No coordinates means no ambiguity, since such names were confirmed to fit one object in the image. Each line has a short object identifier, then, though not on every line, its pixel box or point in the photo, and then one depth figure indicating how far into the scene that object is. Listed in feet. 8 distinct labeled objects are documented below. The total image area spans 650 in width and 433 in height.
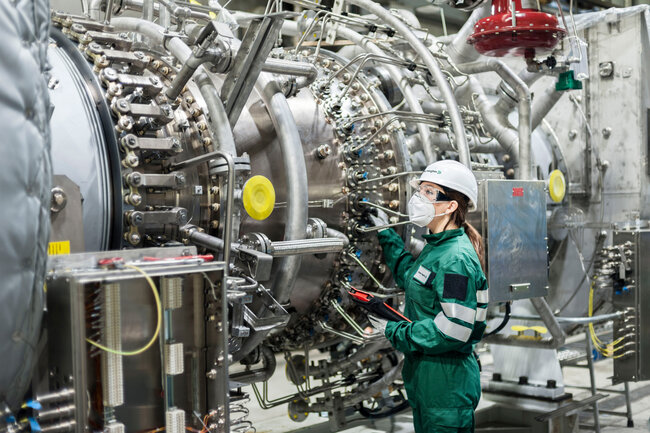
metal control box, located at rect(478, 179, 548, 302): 11.21
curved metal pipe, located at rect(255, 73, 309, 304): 8.57
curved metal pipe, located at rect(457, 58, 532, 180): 12.01
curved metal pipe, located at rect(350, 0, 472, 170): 10.67
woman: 8.44
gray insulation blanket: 5.09
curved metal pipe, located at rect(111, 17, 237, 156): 7.86
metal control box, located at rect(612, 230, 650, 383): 14.38
